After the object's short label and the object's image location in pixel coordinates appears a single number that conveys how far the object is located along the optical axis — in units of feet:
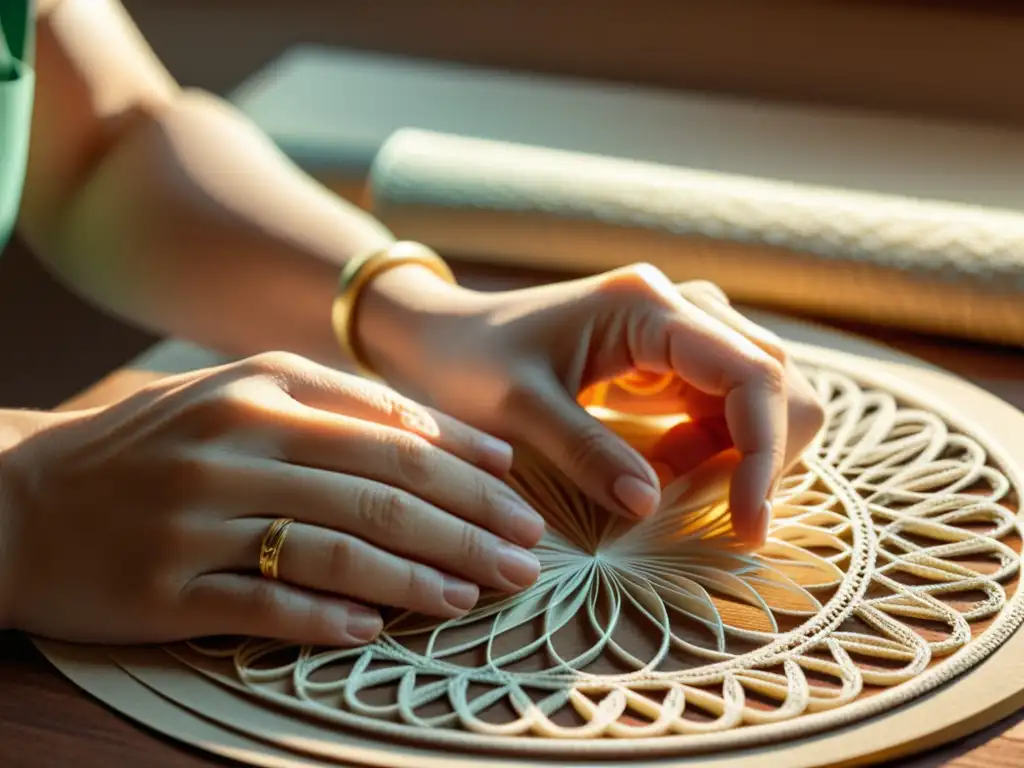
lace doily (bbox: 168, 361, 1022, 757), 1.79
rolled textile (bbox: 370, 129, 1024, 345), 2.84
